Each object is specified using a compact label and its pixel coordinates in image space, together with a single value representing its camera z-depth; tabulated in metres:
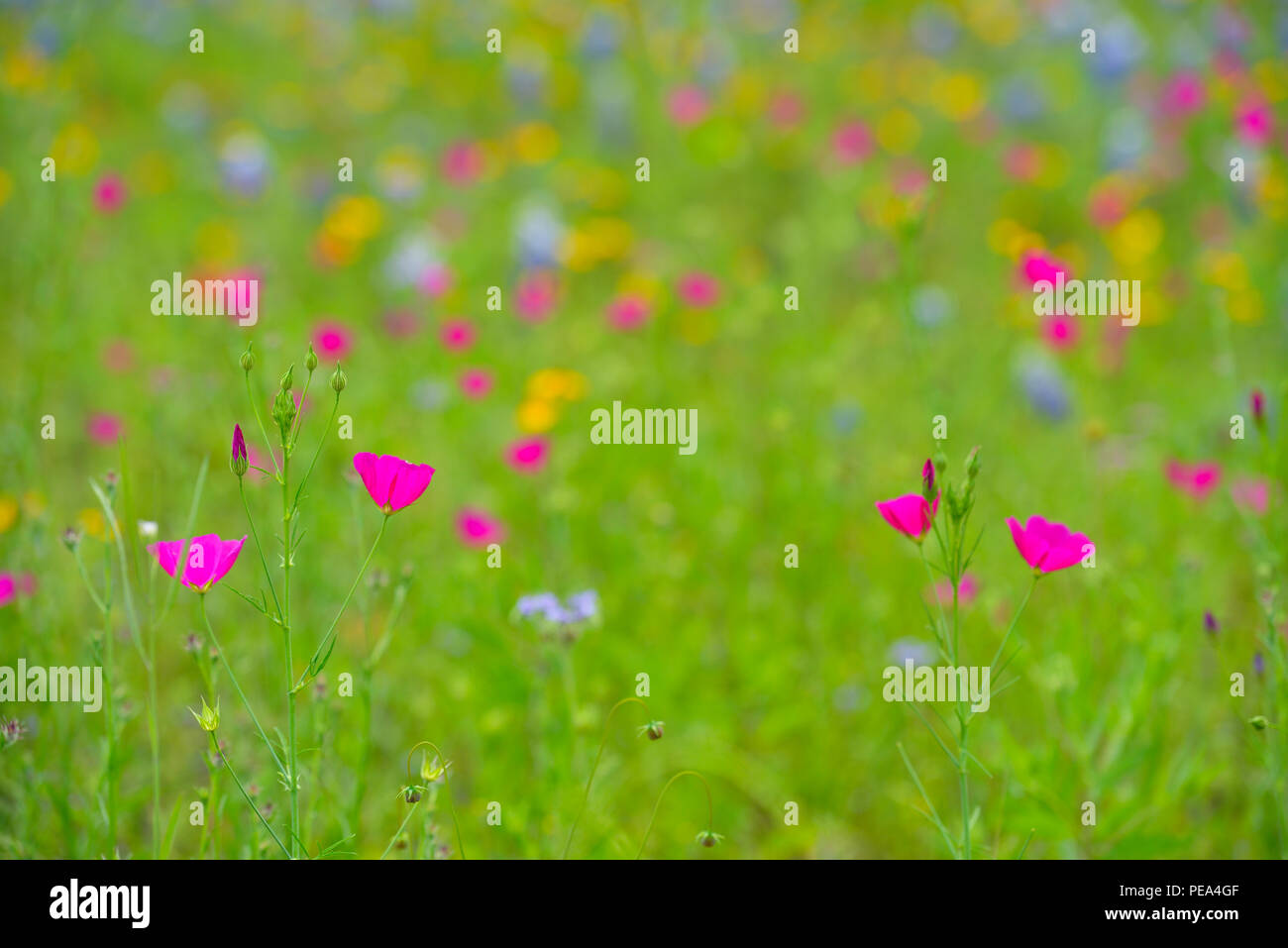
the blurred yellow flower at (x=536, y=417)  2.21
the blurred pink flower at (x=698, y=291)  2.78
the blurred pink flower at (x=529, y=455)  2.09
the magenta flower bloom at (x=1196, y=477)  1.98
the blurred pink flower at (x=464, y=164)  3.44
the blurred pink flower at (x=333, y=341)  2.02
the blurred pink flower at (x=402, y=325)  2.76
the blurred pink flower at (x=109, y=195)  2.89
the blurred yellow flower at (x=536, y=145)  3.40
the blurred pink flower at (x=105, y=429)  2.57
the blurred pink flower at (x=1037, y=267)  1.85
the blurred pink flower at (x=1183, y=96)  3.21
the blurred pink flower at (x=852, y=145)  3.44
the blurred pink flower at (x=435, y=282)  2.76
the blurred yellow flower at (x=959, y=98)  3.98
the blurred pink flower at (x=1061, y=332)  2.11
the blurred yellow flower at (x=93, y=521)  1.99
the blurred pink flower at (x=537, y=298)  2.73
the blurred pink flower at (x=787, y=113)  3.72
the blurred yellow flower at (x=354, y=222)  3.11
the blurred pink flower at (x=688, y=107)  3.81
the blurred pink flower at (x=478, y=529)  1.99
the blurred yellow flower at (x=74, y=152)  2.80
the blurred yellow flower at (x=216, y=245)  3.46
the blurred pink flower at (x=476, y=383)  2.18
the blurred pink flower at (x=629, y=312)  2.76
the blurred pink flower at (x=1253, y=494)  2.01
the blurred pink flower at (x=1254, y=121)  2.71
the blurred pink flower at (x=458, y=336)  2.23
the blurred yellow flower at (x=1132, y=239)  2.92
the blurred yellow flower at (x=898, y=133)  3.95
